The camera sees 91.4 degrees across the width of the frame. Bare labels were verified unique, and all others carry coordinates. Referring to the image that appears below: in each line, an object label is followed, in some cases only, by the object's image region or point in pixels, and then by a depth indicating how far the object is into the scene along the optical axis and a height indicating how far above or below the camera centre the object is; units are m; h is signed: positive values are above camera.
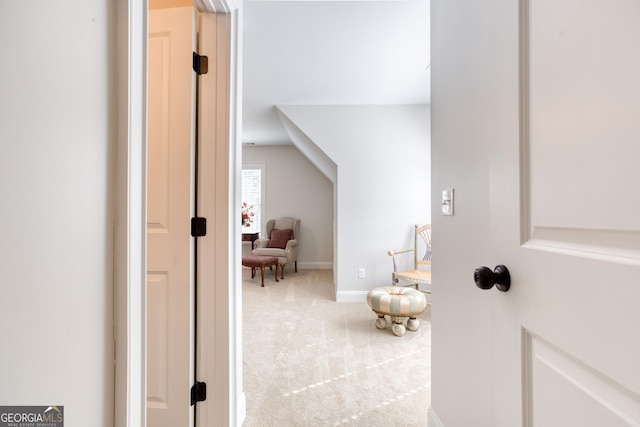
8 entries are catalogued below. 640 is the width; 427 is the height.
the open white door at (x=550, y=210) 0.47 +0.01
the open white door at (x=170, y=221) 1.40 -0.03
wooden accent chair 3.79 -0.48
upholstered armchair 5.32 -0.49
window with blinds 6.41 +0.40
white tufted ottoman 2.81 -0.84
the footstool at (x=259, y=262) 4.83 -0.74
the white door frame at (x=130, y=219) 0.64 -0.01
